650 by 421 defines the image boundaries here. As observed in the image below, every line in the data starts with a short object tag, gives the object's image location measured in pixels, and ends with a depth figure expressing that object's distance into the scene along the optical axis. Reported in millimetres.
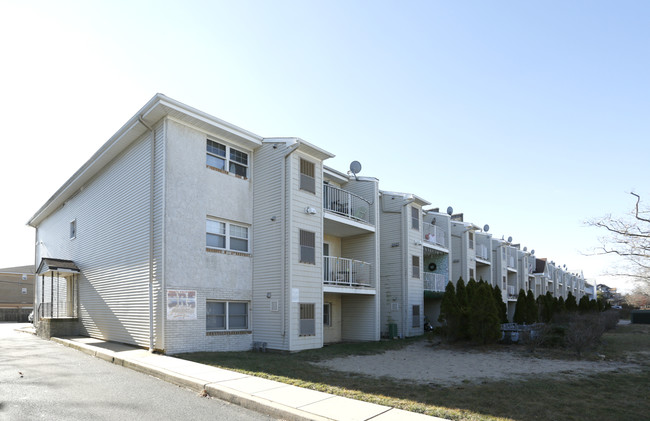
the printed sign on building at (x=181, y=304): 14234
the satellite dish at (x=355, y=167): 22428
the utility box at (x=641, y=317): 42156
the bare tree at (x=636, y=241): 18894
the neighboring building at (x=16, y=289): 49500
